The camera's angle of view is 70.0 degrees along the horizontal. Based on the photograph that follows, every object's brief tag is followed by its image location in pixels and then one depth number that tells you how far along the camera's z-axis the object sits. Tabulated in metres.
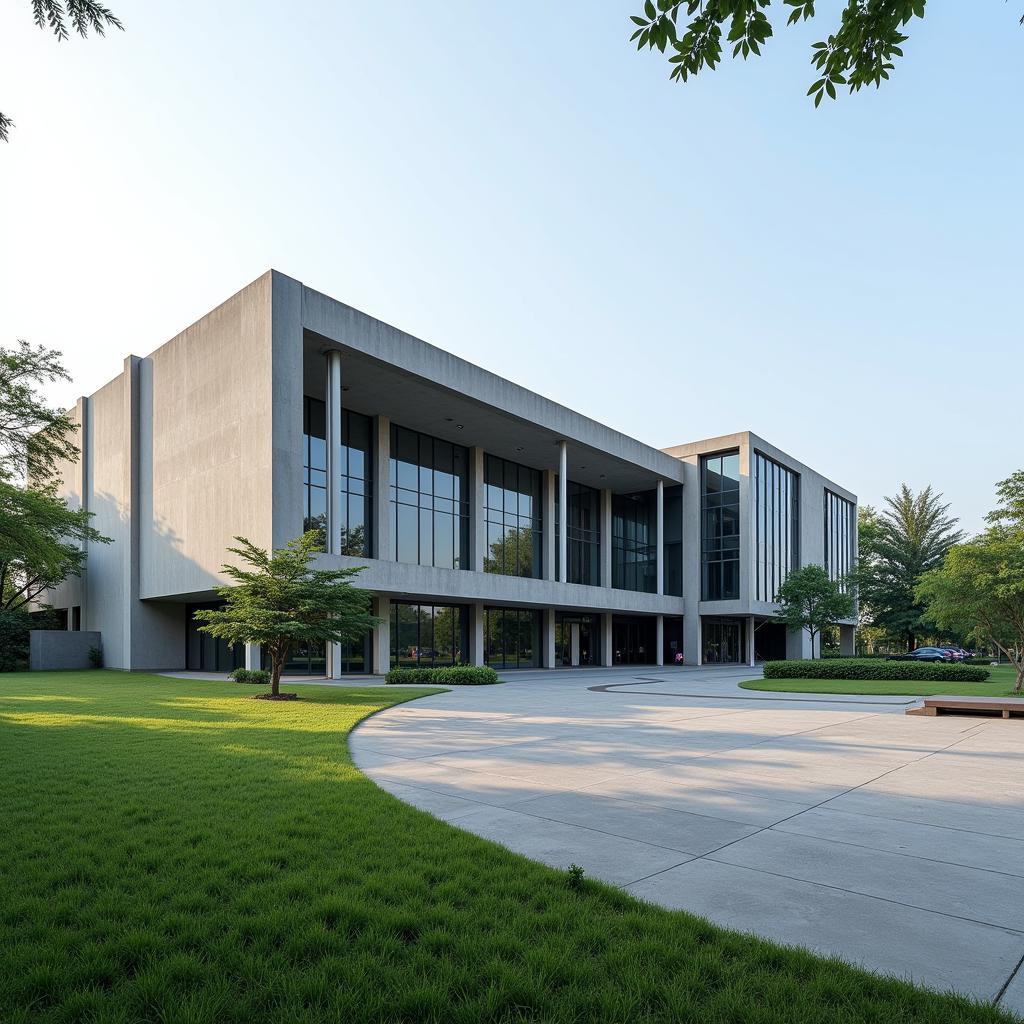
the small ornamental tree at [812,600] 40.78
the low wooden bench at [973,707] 15.92
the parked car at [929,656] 52.19
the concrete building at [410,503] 28.59
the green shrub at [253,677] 27.09
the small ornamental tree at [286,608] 19.42
